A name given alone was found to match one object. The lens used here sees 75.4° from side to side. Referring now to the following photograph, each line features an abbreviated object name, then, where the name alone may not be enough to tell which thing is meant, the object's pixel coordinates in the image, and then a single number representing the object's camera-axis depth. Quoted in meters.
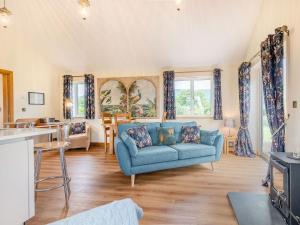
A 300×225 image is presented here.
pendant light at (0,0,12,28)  2.84
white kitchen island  1.61
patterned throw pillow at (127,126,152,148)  3.51
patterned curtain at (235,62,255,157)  4.67
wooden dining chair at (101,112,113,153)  5.06
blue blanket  0.70
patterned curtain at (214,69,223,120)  5.40
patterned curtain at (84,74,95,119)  6.05
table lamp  5.08
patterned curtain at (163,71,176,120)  5.62
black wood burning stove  1.89
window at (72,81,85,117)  6.41
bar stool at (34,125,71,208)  2.33
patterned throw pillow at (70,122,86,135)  5.68
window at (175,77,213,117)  5.70
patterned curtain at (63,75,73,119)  6.14
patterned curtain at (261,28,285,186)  2.76
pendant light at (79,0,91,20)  2.59
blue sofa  3.03
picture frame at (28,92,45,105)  5.25
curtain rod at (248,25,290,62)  2.77
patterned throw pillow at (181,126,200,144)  3.87
